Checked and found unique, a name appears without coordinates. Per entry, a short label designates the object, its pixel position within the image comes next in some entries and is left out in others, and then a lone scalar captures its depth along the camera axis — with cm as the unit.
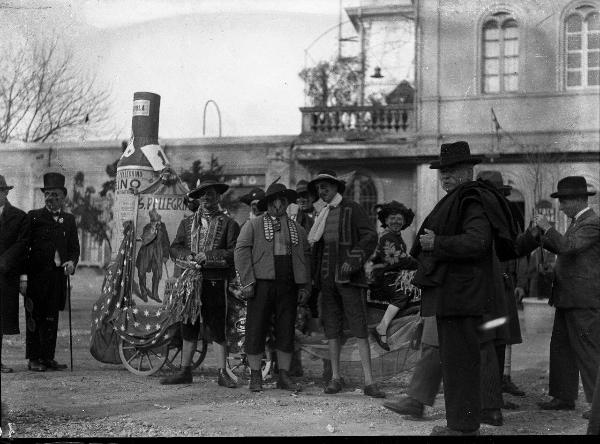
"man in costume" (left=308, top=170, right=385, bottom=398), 668
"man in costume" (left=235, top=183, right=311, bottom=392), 679
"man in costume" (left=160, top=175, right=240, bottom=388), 714
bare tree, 726
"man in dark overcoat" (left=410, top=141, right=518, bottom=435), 496
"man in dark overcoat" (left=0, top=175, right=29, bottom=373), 746
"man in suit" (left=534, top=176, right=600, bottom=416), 606
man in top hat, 786
